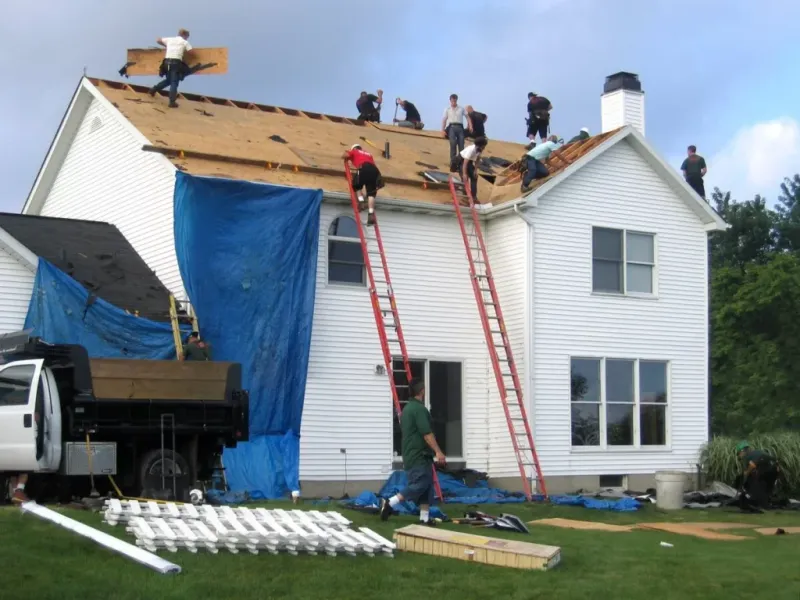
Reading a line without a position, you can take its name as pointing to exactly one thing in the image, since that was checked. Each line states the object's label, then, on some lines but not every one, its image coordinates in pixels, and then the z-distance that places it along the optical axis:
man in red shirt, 21.61
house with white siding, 22.05
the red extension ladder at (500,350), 21.48
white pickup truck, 15.44
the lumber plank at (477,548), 11.64
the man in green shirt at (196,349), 18.84
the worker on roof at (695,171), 27.02
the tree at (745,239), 52.16
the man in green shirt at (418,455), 14.66
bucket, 20.41
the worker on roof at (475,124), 26.16
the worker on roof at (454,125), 25.53
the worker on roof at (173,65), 25.39
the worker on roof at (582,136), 25.69
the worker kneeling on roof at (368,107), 29.88
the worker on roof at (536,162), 23.31
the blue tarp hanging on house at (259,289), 20.06
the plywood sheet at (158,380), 15.96
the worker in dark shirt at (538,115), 28.17
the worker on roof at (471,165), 23.62
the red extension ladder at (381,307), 20.89
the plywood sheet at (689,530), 15.60
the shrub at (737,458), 24.08
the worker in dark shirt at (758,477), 20.56
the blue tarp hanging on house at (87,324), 19.83
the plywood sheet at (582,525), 16.25
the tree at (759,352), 42.81
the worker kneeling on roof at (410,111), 31.38
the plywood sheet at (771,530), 16.50
